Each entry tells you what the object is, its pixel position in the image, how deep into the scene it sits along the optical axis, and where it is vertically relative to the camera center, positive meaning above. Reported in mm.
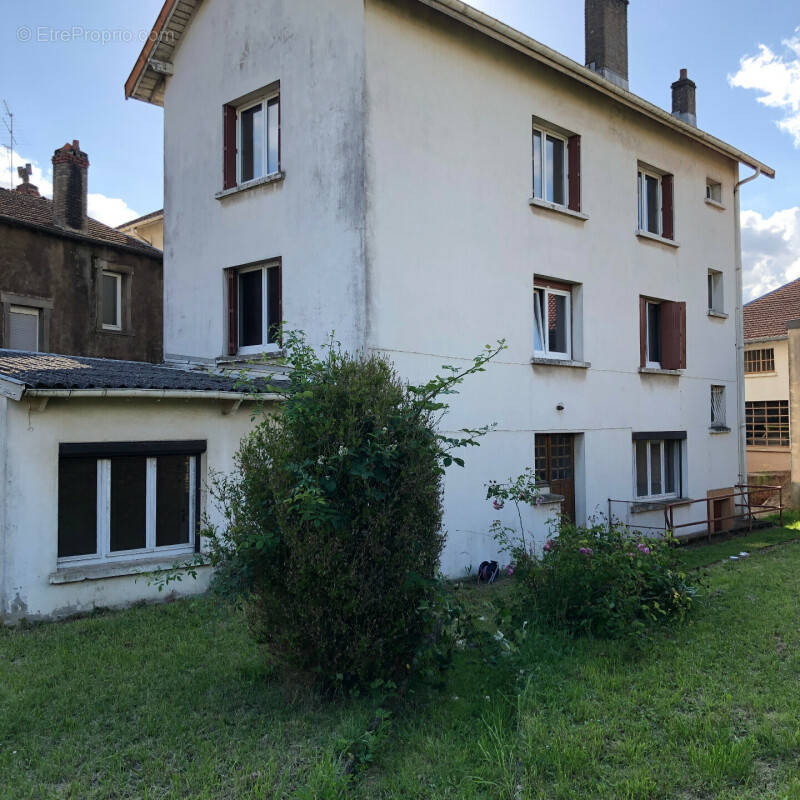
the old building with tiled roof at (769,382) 24859 +1813
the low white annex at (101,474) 7707 -446
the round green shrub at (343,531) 4930 -673
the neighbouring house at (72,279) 16062 +3750
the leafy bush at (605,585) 6402 -1396
